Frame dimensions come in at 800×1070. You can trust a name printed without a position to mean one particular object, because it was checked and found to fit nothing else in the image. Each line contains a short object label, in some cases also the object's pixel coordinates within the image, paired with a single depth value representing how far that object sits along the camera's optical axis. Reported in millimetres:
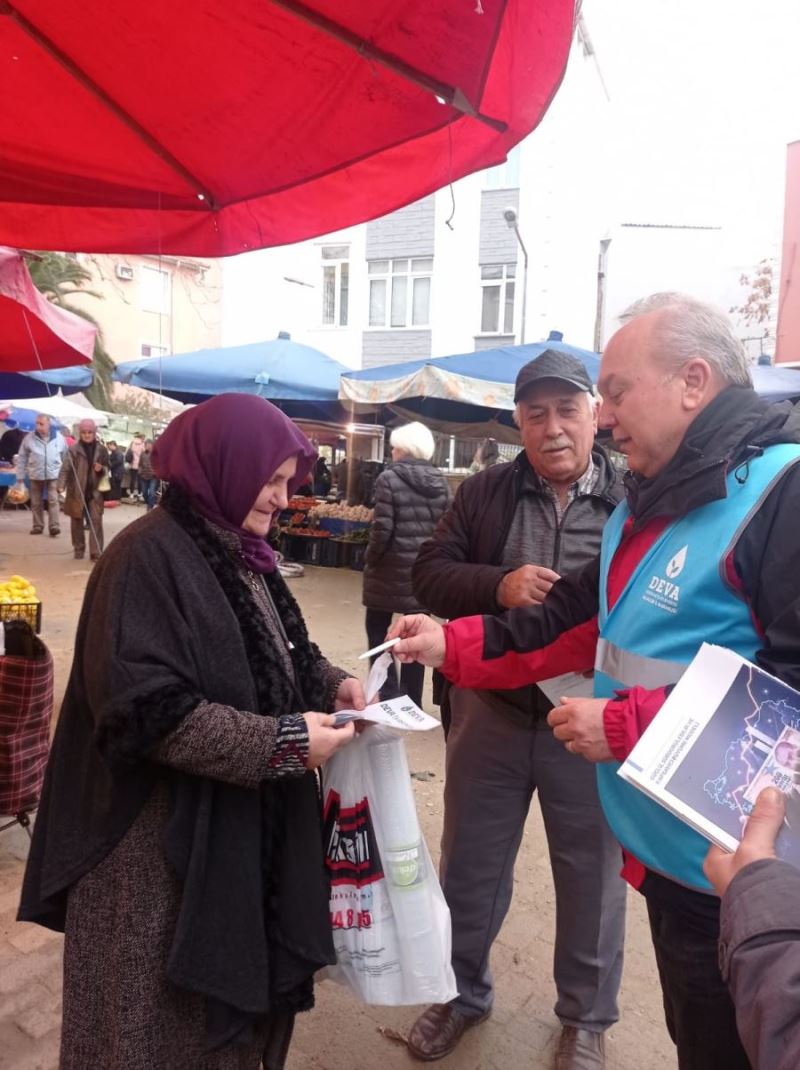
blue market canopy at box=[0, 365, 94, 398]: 6516
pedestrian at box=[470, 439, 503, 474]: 14609
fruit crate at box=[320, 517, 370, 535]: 10992
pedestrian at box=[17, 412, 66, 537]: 13281
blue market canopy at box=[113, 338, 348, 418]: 8953
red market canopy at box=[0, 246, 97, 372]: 3650
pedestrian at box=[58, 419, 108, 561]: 10555
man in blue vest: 1348
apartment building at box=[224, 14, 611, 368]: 17672
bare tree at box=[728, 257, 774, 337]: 15375
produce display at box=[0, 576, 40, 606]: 3990
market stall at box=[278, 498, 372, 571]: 11008
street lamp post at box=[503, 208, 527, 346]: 13227
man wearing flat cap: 2262
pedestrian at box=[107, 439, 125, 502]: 20484
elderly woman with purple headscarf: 1432
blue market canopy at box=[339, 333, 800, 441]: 7215
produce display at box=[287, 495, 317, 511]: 11476
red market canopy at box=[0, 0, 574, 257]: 1658
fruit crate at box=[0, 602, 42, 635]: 3879
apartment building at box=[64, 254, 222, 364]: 28367
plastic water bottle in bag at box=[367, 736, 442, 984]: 1681
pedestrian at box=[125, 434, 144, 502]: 21062
